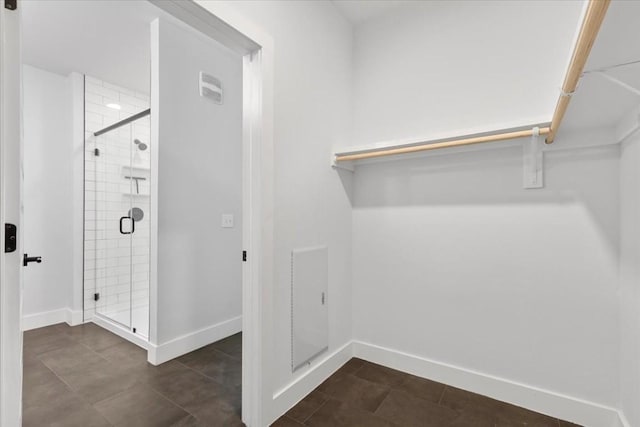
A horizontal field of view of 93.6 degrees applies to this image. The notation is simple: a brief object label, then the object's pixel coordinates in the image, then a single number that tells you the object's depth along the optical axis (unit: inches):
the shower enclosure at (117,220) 116.6
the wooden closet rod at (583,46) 24.8
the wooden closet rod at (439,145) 61.9
